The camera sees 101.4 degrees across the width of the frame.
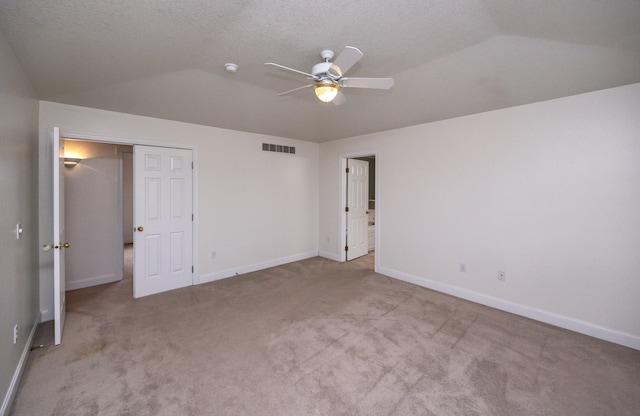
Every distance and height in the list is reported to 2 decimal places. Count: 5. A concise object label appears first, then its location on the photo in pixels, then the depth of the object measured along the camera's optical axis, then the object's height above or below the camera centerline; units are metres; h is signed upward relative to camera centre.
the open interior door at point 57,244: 2.47 -0.38
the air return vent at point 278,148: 4.90 +1.11
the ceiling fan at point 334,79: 1.90 +1.00
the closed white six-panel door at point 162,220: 3.66 -0.22
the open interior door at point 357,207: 5.48 -0.03
